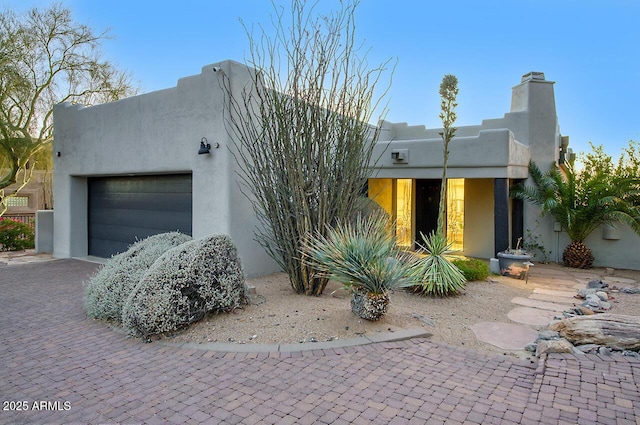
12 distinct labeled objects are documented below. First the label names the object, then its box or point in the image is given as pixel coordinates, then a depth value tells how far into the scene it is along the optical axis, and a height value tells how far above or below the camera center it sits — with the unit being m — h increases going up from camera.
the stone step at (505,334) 4.92 -1.57
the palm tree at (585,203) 9.85 +0.16
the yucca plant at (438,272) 6.90 -1.06
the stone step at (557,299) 6.95 -1.53
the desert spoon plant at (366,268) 5.11 -0.74
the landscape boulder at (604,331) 4.53 -1.35
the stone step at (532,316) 5.82 -1.56
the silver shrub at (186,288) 4.93 -1.01
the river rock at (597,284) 8.11 -1.46
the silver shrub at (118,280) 5.63 -1.01
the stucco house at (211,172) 8.16 +0.87
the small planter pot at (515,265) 8.88 -1.18
